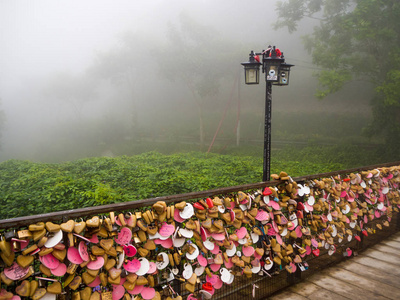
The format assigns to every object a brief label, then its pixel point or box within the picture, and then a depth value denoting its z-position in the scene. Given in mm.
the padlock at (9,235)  1596
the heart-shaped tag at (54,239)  1706
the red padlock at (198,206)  2305
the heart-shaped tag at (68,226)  1753
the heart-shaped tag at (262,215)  2787
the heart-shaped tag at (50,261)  1705
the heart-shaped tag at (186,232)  2200
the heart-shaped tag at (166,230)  2146
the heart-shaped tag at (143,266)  2036
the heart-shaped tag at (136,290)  2035
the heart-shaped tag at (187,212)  2240
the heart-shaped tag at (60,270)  1737
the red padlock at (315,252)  3330
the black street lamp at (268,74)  4646
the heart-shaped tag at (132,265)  2000
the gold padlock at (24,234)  1614
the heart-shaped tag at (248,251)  2688
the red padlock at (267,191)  2844
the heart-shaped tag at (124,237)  1970
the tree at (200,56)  22922
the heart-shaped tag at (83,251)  1808
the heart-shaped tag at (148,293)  2088
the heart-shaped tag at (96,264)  1848
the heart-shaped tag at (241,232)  2645
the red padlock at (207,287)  2383
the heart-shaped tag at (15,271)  1595
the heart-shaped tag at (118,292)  1965
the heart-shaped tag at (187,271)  2252
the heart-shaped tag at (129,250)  2006
